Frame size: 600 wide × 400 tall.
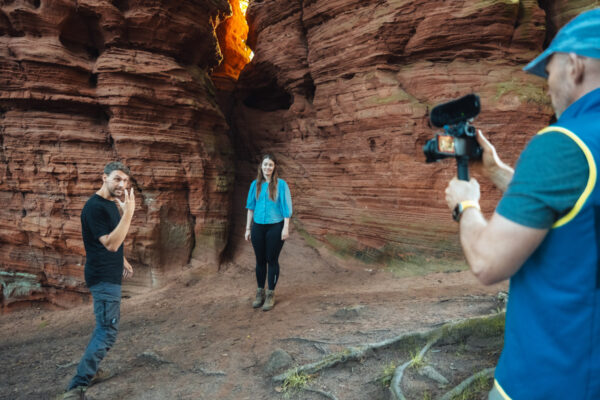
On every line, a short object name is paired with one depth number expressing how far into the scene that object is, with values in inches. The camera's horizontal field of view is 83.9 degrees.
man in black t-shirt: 134.0
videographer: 35.5
